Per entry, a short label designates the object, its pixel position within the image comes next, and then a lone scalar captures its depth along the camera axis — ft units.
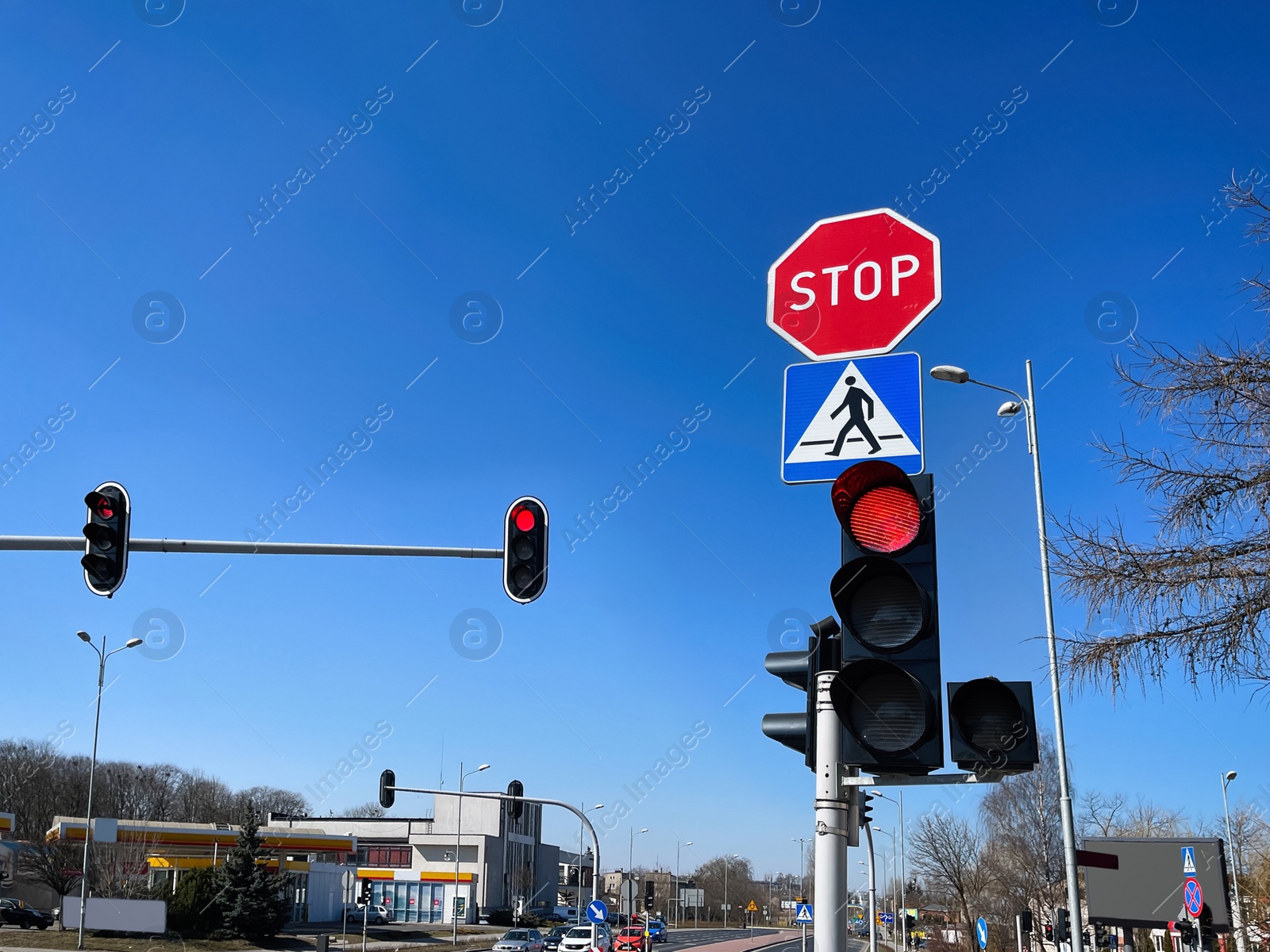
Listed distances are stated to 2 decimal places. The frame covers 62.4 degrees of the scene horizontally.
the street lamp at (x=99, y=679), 124.57
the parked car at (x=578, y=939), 146.72
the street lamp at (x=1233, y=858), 114.90
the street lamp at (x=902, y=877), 146.23
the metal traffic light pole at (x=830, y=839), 11.17
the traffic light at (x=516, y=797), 97.70
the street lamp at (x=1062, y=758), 59.67
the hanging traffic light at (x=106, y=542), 34.50
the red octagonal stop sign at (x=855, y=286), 13.92
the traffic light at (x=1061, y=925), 77.87
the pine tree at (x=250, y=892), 158.92
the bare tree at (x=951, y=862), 178.19
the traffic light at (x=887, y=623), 11.28
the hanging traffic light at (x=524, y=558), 35.99
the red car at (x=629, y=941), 116.37
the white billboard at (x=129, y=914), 144.15
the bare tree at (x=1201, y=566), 22.45
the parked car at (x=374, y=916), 221.25
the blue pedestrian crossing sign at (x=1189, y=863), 73.00
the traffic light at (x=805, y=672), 12.76
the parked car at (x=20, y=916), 177.14
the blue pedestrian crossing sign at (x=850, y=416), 13.30
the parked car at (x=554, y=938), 172.35
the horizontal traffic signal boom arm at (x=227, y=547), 35.50
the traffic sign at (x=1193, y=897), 65.77
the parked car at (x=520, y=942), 149.89
